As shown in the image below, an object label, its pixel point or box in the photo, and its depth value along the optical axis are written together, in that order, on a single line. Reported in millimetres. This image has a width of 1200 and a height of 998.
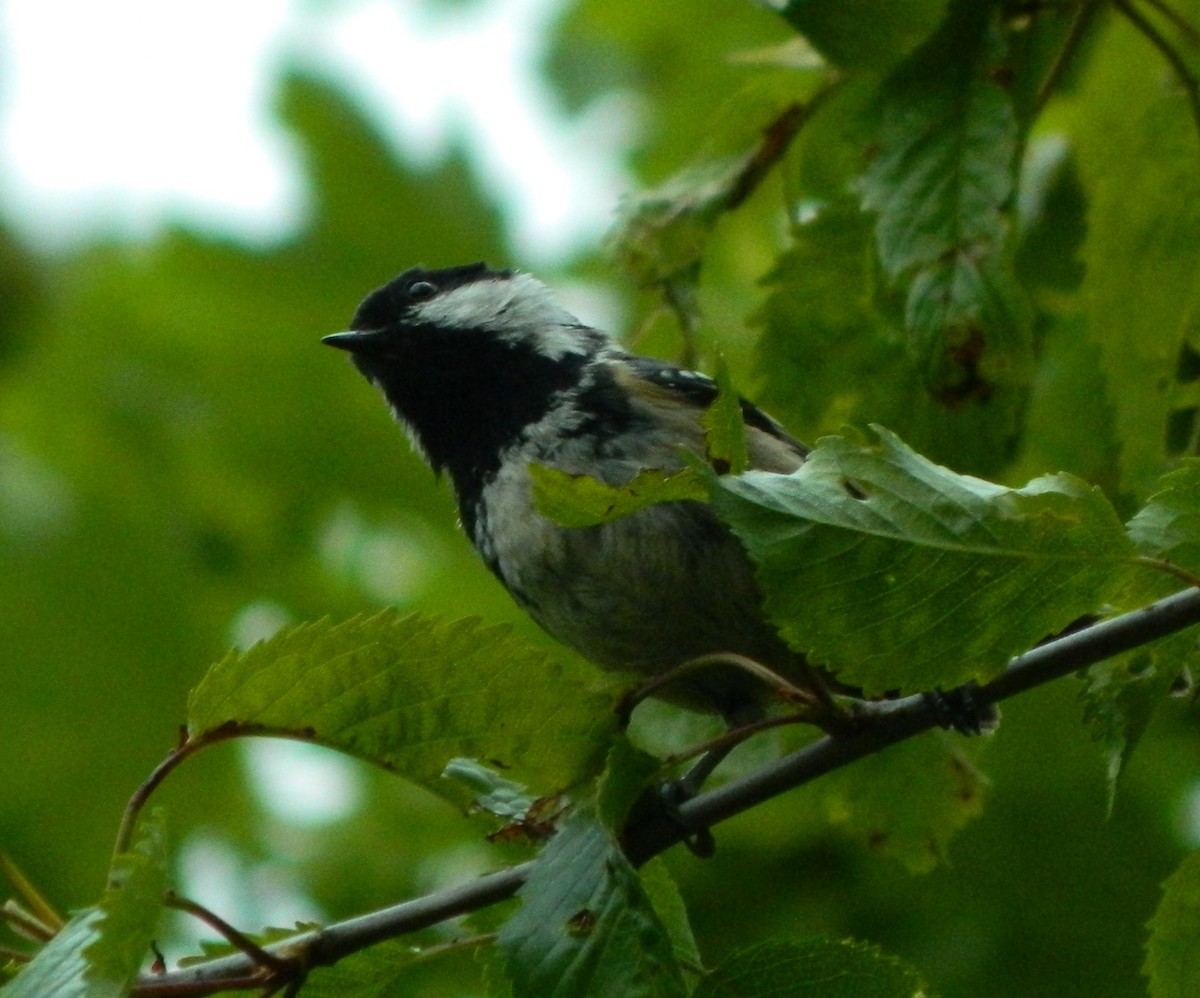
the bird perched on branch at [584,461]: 7477
